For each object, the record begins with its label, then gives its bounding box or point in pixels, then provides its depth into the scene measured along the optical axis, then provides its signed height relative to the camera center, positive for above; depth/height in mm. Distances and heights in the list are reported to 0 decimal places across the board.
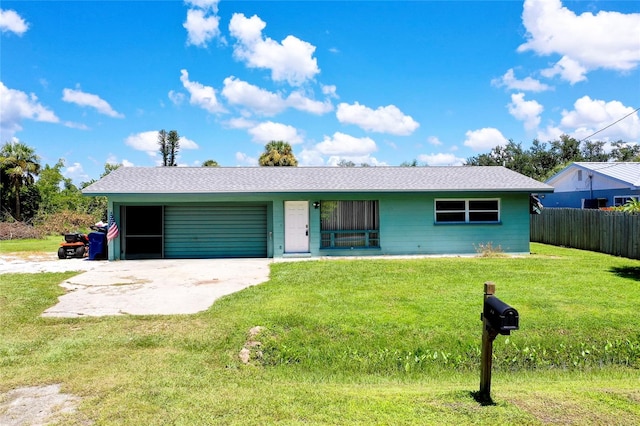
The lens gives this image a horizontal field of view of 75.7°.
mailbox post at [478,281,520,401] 3598 -984
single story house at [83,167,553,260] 14695 -100
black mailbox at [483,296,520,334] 3588 -905
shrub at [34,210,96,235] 24738 -357
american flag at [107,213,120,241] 13977 -475
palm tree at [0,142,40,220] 25750 +3235
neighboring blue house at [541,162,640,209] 22198 +1777
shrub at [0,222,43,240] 22125 -814
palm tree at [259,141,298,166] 35562 +5356
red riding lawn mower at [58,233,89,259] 14477 -1091
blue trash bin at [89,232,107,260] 14172 -967
